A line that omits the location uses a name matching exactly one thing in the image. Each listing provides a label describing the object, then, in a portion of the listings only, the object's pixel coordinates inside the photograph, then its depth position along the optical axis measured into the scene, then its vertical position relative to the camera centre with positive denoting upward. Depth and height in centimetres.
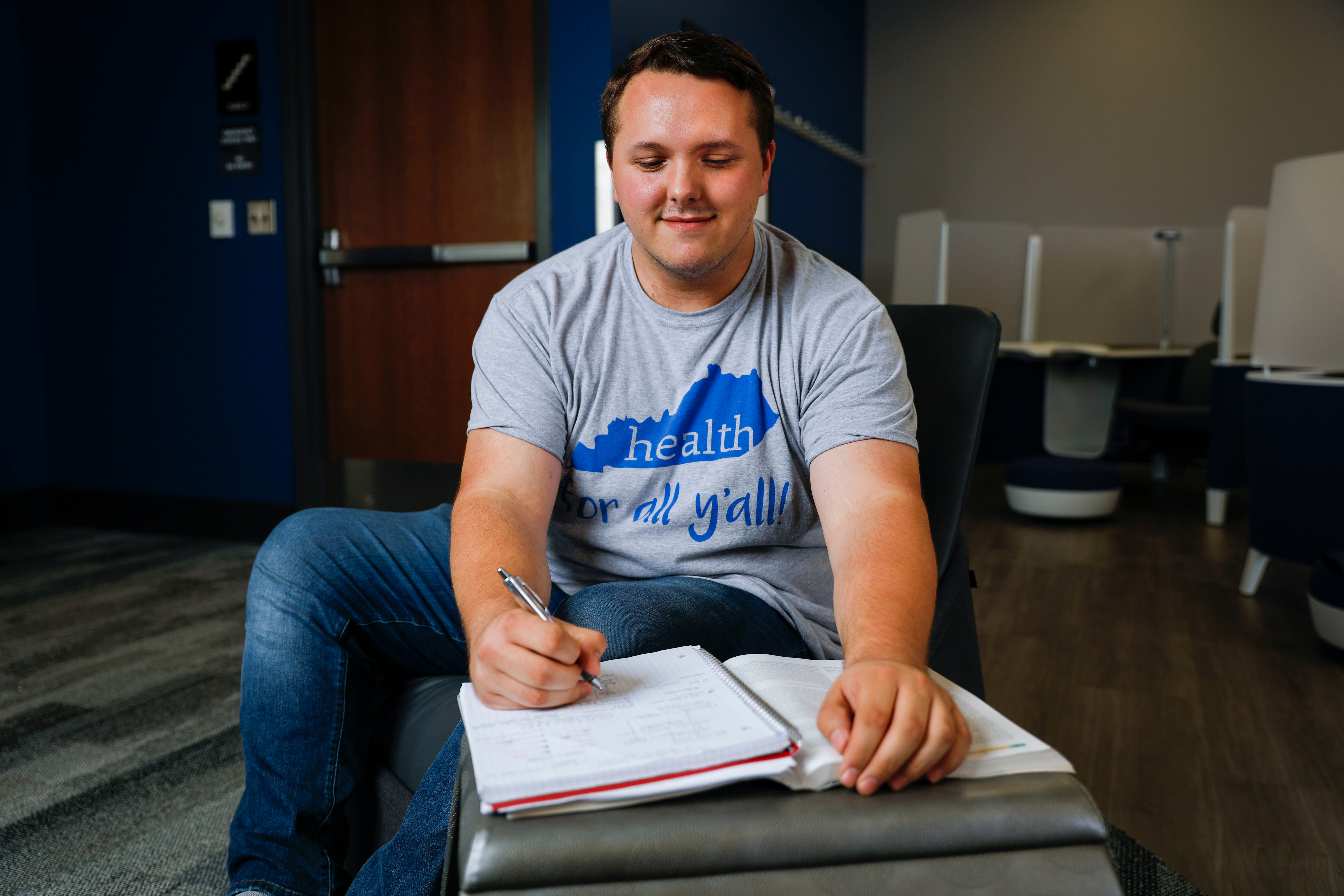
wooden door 298 +31
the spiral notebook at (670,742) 56 -28
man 97 -21
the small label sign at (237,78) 319 +66
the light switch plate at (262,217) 324 +21
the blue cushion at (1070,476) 372 -70
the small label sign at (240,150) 321 +43
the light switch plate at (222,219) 328 +20
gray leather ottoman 53 -31
